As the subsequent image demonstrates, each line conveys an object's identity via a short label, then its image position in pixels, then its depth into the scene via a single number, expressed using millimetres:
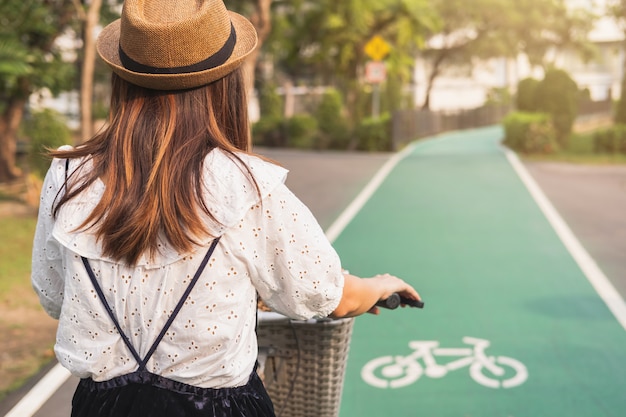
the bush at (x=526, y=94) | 25359
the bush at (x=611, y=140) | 21234
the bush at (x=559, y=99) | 23266
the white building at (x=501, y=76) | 51834
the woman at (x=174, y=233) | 1917
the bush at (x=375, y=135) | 24594
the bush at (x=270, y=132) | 28531
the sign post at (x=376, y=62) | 25062
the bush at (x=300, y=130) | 27623
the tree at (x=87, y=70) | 11133
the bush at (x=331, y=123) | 25797
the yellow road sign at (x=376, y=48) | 25234
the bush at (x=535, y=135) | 21969
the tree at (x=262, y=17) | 19609
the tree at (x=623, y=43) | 22250
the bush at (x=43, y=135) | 11930
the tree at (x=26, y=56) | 11031
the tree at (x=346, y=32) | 29391
